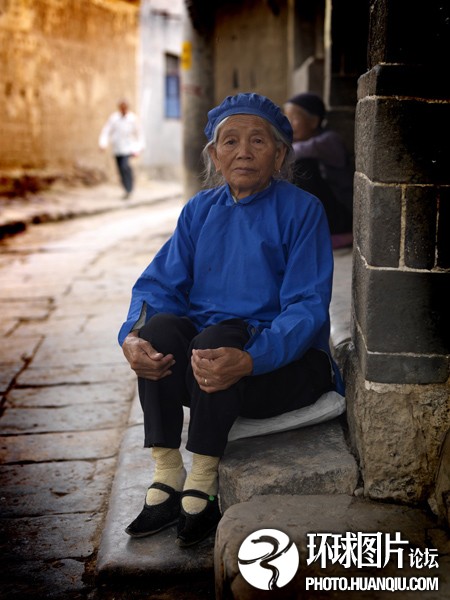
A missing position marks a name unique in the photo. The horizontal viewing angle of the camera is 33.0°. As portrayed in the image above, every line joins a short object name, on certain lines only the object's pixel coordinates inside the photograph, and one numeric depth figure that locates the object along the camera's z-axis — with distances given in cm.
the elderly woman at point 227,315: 220
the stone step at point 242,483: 217
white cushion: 240
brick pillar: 197
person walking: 1422
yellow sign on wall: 833
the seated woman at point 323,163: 471
